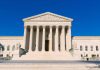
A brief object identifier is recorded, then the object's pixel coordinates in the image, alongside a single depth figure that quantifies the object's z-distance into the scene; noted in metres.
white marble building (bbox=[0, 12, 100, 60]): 56.12
